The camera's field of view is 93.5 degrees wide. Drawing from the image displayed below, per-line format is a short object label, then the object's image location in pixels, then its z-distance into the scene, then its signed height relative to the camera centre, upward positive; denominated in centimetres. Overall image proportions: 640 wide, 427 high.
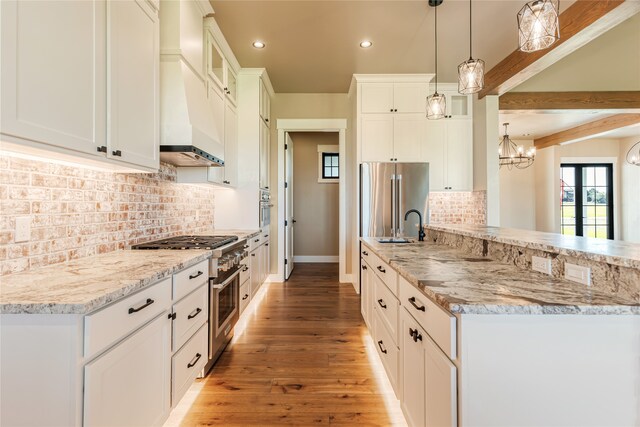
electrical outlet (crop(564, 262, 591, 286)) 117 -24
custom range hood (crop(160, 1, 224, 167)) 214 +92
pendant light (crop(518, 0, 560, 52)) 165 +107
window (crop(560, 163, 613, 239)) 743 +41
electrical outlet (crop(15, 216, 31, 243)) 133 -6
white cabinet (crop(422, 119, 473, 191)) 429 +84
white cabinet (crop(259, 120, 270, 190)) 410 +86
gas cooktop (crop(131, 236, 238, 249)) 208 -21
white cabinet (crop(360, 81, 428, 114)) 413 +164
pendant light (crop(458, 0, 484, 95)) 221 +103
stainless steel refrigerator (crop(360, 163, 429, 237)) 400 +24
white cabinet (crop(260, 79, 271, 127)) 412 +161
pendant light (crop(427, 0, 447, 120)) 271 +99
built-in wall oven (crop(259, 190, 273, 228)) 404 +10
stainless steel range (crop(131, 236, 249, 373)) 209 -50
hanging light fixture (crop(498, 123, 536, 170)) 577 +126
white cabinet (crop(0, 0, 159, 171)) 106 +60
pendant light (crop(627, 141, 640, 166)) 660 +147
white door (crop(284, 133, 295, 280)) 483 +11
